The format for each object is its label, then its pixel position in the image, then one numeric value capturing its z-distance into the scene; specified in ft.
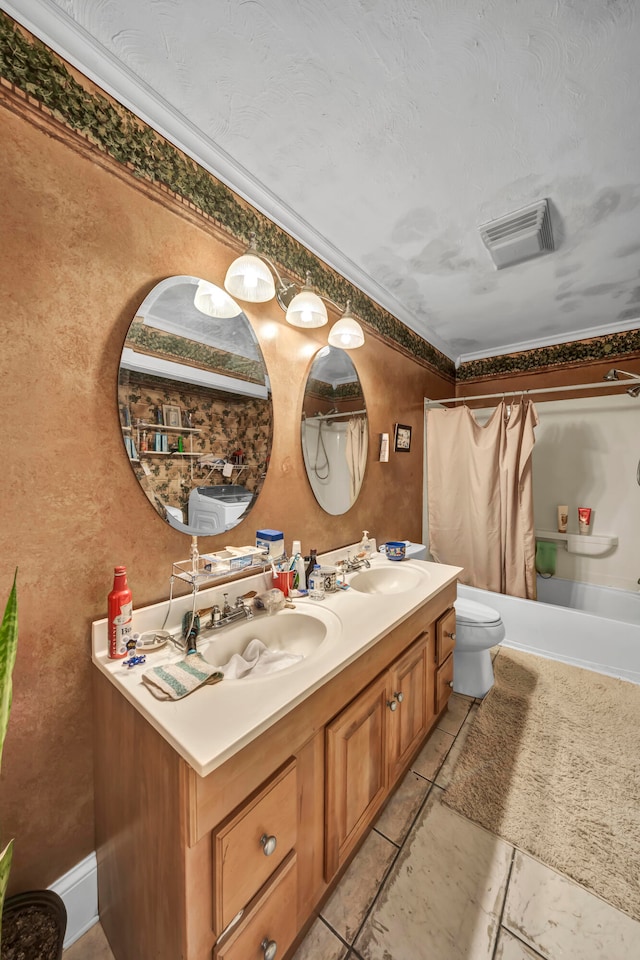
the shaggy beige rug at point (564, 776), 3.85
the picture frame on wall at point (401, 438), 8.17
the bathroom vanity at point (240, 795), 2.16
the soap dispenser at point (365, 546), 6.52
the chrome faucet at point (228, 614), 3.67
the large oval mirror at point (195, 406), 3.56
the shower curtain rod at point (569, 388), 7.18
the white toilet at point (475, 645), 6.13
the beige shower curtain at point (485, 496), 8.61
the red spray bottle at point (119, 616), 3.08
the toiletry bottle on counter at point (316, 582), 4.70
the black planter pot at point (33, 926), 2.58
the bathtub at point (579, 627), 6.93
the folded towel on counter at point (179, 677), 2.56
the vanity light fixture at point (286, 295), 4.04
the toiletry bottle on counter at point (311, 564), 4.84
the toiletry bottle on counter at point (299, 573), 4.77
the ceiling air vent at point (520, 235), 5.02
